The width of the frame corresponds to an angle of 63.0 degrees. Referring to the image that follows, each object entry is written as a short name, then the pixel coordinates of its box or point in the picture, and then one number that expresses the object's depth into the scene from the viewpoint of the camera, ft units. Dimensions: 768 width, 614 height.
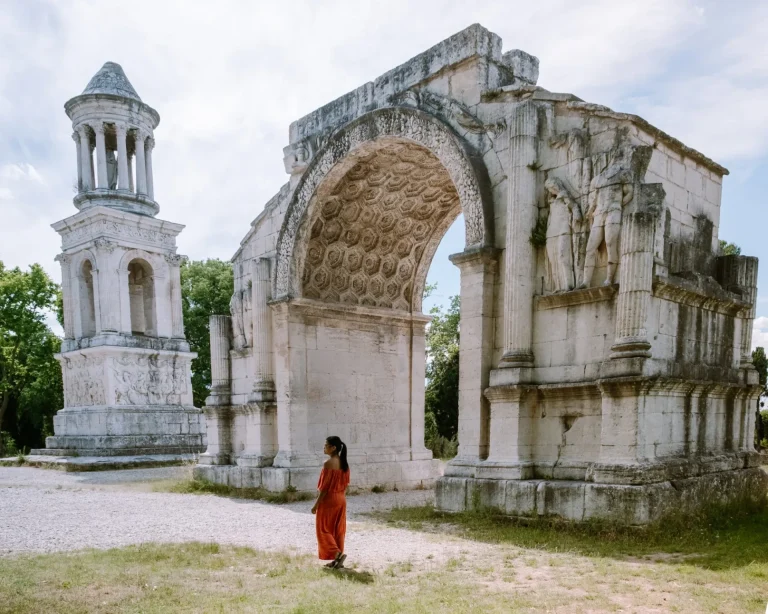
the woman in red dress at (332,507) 18.98
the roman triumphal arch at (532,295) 22.75
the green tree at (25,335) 82.74
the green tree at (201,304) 98.58
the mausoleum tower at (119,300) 61.41
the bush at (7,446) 83.56
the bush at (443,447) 64.08
